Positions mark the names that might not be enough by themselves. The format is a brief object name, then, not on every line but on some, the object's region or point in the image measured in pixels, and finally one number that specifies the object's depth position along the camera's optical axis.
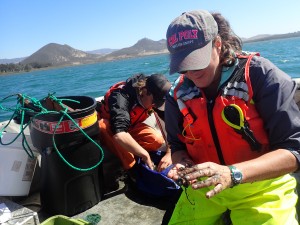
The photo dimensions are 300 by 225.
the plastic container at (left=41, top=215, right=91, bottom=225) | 1.96
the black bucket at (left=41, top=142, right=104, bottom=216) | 2.31
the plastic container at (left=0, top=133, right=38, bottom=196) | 2.40
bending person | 2.63
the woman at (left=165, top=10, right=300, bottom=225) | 1.38
